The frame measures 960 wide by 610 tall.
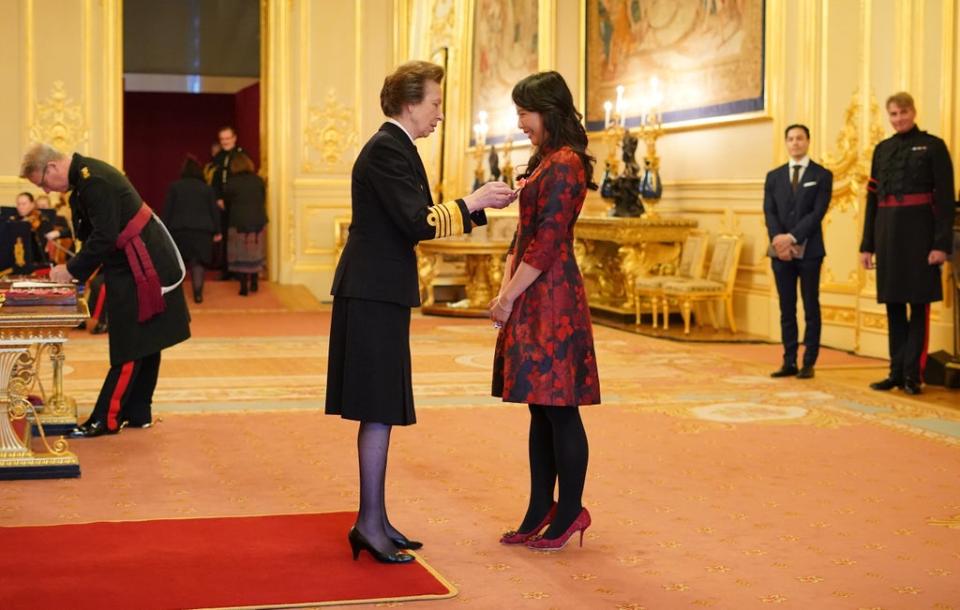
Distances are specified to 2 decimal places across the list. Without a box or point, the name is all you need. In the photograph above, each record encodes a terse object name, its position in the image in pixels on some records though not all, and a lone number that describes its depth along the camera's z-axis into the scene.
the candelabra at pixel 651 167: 11.21
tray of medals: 5.17
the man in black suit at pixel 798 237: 7.98
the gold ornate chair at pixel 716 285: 10.41
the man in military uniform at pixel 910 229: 7.28
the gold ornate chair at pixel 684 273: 10.80
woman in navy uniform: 3.75
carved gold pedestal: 5.06
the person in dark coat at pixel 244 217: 13.65
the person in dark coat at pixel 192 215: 12.55
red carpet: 3.52
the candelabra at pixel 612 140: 11.51
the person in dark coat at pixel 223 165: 13.98
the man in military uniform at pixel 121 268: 5.69
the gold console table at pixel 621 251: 10.98
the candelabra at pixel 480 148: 14.55
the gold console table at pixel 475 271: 12.37
